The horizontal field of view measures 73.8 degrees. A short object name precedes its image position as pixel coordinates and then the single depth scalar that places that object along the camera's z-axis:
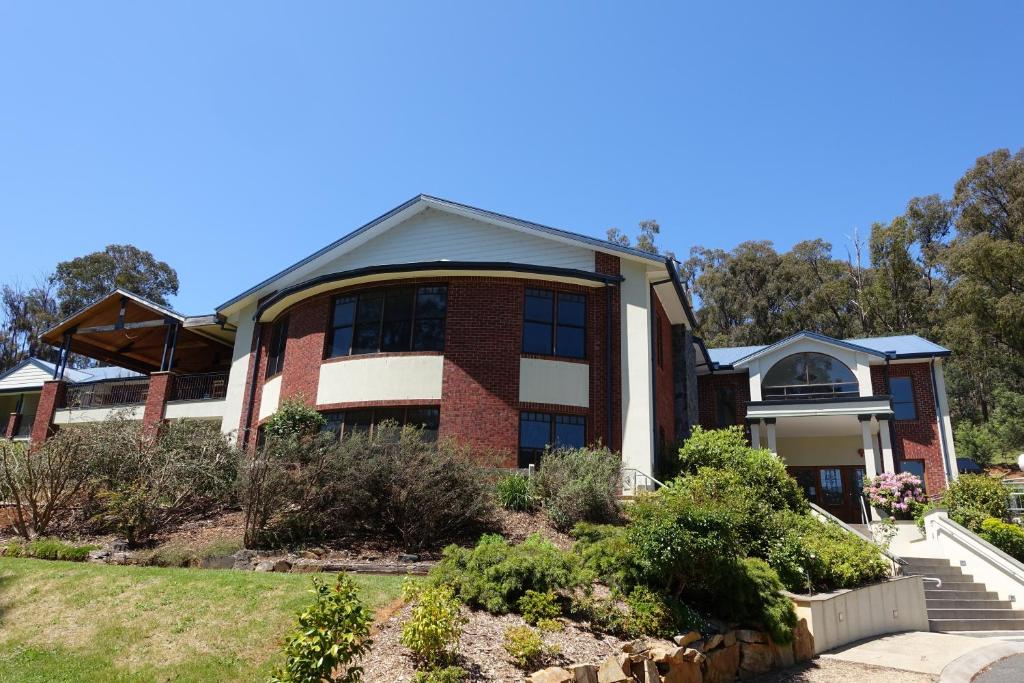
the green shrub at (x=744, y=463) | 15.34
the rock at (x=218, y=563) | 10.71
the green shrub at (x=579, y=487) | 12.82
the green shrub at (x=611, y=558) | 8.80
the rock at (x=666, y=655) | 7.41
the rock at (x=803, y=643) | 9.96
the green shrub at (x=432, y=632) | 6.19
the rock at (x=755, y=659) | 9.02
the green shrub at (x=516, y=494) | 13.66
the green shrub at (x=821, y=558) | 10.85
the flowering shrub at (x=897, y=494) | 20.00
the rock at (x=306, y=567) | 10.35
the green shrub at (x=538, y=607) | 7.57
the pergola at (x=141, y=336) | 24.12
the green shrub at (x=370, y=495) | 11.57
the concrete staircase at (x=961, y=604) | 13.73
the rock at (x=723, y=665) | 8.33
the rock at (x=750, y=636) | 9.06
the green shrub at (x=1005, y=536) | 16.19
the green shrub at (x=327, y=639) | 5.38
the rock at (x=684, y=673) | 7.56
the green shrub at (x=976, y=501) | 17.64
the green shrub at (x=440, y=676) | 5.91
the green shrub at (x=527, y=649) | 6.64
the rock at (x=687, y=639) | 7.93
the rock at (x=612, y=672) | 6.73
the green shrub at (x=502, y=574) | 7.80
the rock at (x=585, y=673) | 6.41
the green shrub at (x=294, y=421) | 16.14
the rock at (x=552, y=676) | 6.20
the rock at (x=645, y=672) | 7.10
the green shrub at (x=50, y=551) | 11.25
